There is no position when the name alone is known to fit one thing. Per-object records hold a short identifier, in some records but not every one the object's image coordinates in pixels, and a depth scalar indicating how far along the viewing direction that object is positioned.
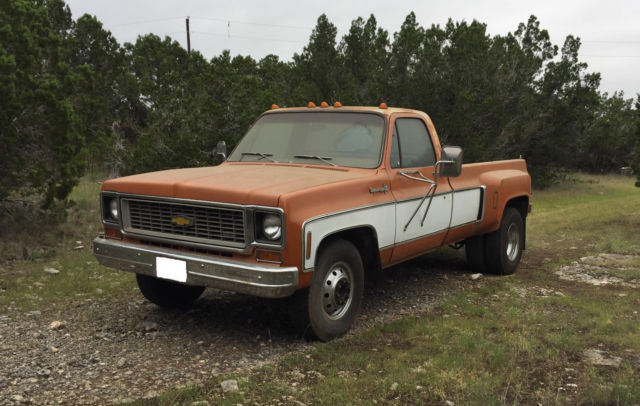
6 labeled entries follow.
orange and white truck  4.01
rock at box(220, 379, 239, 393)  3.64
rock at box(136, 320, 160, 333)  4.83
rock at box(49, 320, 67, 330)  4.86
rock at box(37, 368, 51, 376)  3.91
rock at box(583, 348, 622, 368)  4.20
